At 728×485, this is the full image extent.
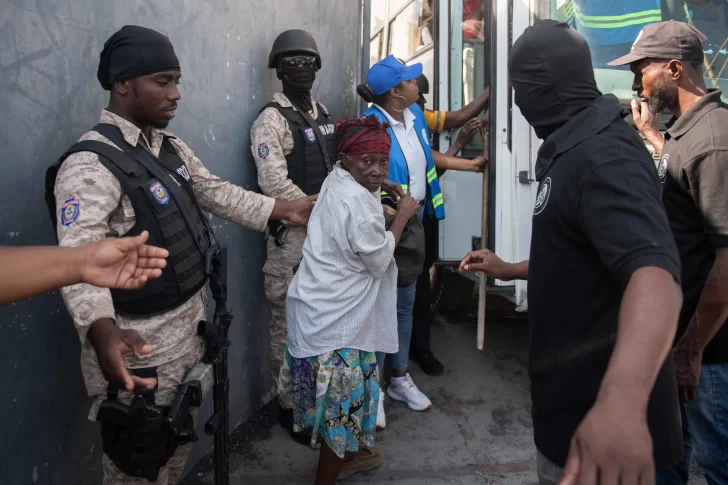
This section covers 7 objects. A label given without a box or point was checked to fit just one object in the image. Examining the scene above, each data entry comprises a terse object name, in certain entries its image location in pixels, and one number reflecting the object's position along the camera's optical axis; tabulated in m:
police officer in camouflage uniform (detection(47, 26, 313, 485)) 1.80
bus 3.45
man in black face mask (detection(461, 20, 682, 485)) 1.01
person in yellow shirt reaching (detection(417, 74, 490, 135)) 4.17
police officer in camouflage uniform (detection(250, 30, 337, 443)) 3.21
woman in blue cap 3.59
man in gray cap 1.97
